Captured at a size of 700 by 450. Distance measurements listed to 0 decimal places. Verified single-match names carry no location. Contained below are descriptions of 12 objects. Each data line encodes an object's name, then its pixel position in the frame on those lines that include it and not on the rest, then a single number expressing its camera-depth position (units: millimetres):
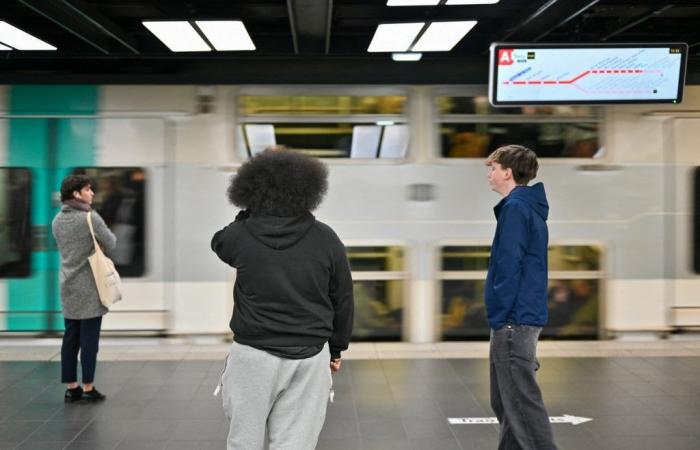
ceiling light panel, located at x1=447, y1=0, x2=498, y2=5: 5520
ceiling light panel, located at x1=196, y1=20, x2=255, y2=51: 5926
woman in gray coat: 5375
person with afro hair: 2783
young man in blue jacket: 3652
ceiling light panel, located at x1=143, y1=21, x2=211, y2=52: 6047
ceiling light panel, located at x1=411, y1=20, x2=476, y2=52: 6016
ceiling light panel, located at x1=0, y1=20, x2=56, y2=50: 6061
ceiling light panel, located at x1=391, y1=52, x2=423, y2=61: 7062
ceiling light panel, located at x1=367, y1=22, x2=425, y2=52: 6047
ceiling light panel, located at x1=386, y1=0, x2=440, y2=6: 5484
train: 7152
